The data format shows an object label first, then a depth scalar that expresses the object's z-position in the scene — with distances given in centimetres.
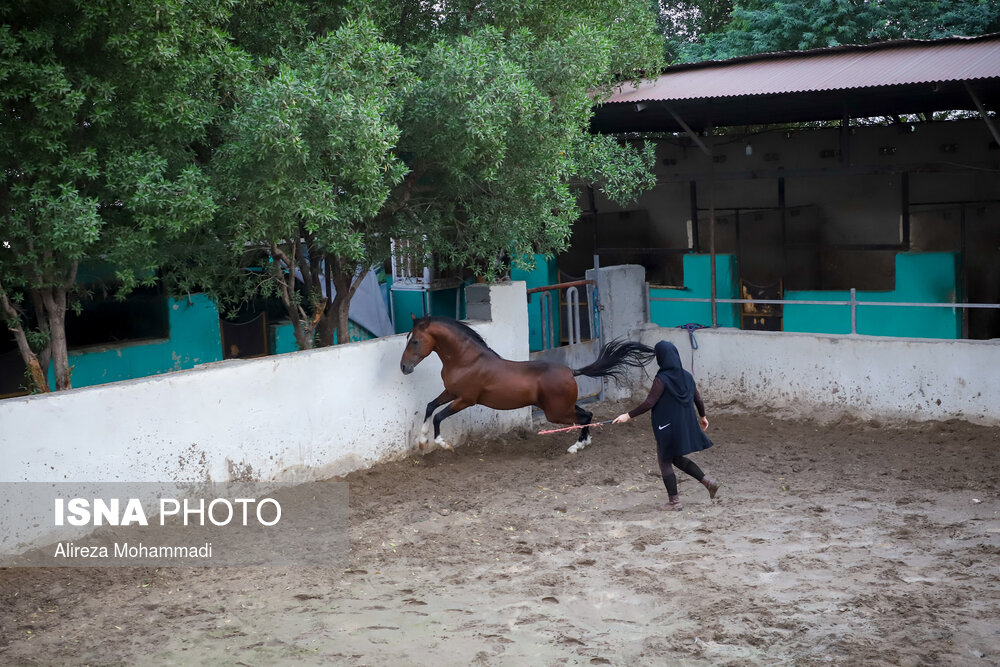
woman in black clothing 715
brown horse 891
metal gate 1112
